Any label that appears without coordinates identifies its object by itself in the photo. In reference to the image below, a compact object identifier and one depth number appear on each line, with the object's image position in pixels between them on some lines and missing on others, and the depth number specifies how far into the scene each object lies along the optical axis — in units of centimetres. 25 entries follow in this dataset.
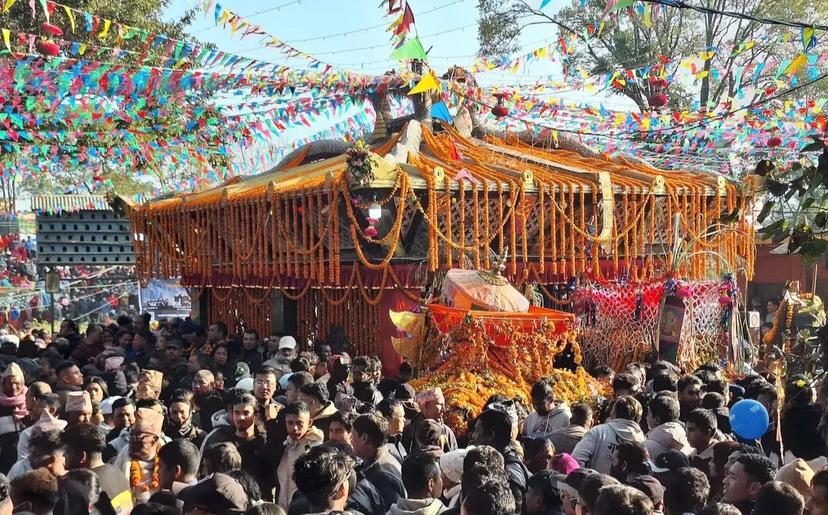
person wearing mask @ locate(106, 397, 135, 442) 599
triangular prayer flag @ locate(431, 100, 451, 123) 1431
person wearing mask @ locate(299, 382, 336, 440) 587
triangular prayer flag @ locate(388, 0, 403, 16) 820
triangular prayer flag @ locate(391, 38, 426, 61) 934
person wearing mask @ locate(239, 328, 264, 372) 1072
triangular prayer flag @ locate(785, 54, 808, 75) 745
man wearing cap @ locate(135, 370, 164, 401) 732
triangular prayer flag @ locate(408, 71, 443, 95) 1084
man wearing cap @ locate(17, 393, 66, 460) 565
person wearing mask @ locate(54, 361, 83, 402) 735
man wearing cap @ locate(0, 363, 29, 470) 667
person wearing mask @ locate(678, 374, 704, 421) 675
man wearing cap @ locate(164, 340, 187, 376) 974
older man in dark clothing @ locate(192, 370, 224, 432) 691
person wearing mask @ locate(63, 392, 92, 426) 625
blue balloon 568
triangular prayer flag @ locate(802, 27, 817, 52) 537
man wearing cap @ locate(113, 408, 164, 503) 508
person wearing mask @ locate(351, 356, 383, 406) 741
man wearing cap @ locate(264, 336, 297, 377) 918
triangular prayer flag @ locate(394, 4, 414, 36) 865
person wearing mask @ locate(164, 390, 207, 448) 604
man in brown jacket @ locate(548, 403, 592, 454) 593
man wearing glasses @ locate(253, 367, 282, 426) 627
